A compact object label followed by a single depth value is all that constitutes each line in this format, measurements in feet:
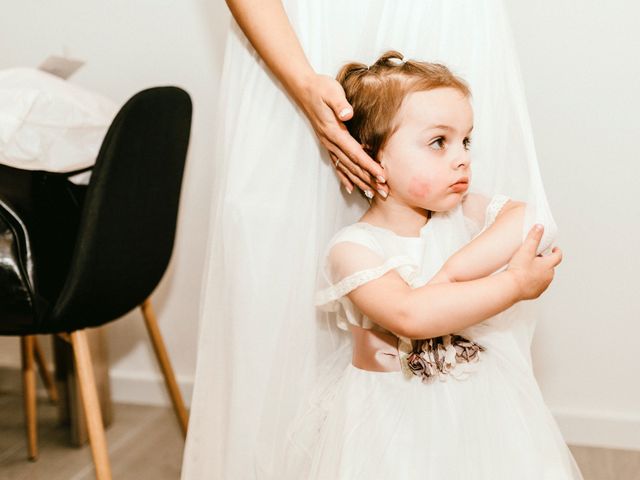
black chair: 4.09
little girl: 3.04
